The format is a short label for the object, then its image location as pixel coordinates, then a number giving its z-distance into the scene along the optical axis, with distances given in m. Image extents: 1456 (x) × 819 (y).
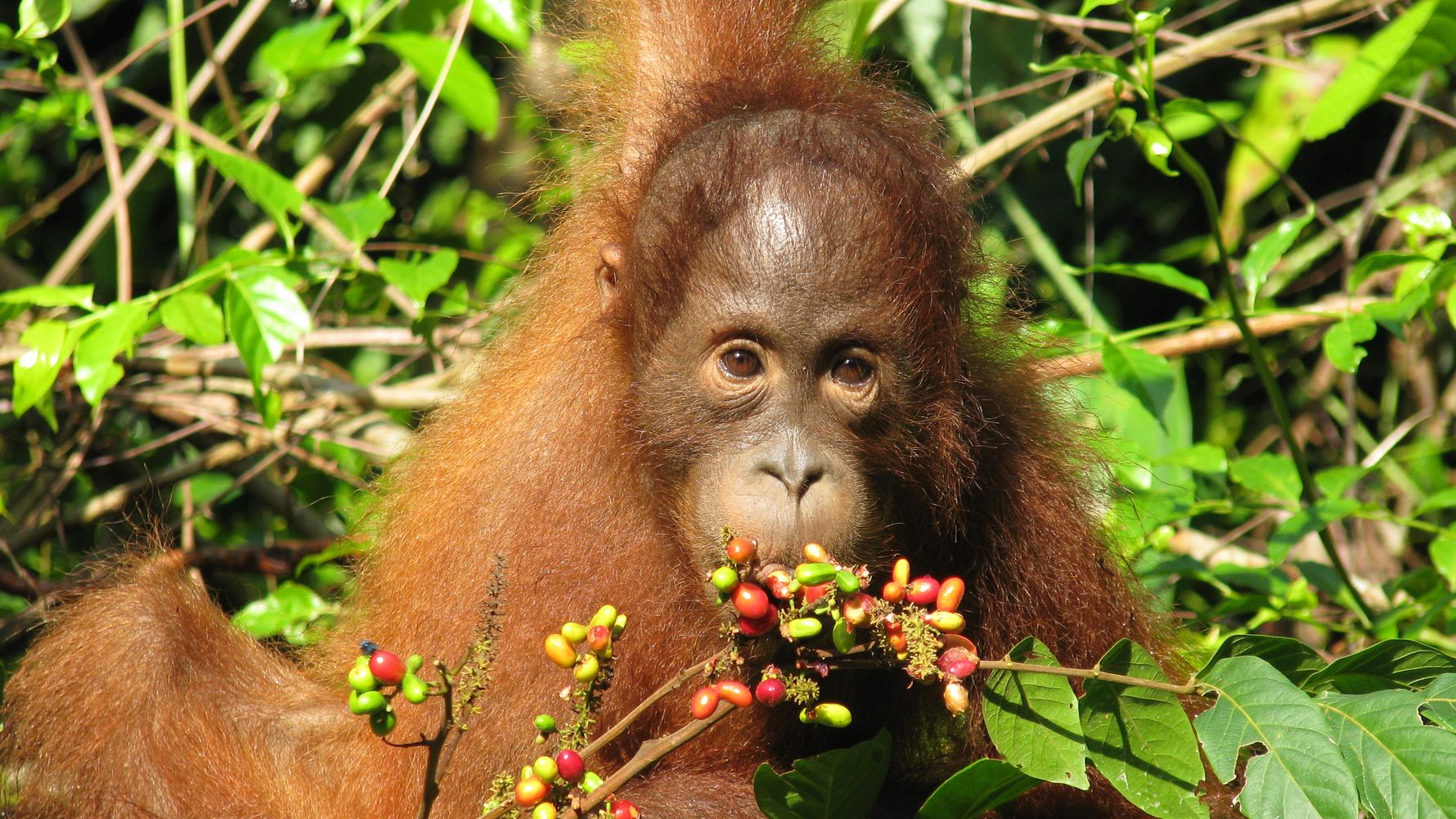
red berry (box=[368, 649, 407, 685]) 3.92
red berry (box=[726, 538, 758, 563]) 4.32
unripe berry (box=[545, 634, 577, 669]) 3.96
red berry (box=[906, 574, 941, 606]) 4.38
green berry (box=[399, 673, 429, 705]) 3.79
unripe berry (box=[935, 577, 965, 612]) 4.31
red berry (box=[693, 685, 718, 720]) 4.10
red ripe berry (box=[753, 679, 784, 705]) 4.21
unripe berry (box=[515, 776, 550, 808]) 3.91
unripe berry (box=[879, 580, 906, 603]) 4.30
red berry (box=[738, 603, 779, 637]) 4.36
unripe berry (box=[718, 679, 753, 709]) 4.05
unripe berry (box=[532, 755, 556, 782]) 3.90
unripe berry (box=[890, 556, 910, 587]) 4.40
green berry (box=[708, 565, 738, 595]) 4.18
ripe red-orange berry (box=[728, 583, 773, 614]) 4.28
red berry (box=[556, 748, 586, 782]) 3.94
